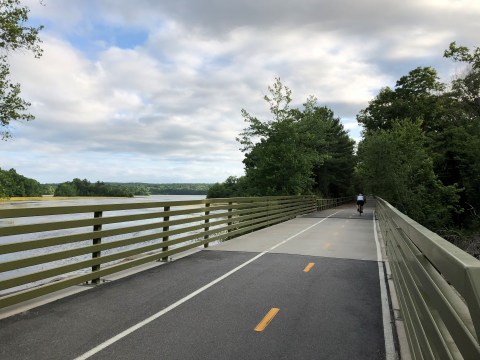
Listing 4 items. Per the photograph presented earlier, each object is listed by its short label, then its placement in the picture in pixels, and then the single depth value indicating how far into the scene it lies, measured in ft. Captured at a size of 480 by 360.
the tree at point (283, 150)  101.19
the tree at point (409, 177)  111.55
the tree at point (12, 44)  46.11
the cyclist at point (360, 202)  108.88
